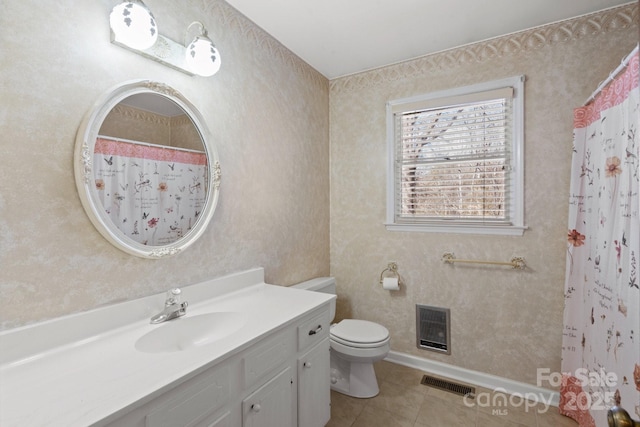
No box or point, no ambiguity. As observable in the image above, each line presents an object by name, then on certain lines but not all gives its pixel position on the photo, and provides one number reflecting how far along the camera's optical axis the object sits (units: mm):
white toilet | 2037
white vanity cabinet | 915
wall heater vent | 2379
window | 2148
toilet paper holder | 2545
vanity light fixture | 1191
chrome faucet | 1334
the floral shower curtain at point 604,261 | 1227
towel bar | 2112
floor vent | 2162
